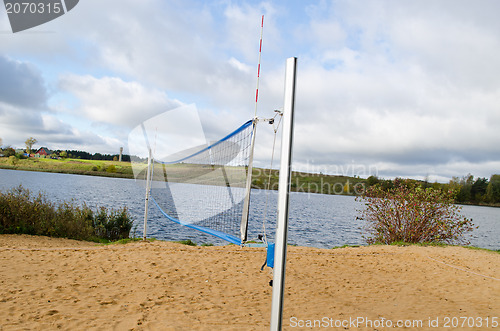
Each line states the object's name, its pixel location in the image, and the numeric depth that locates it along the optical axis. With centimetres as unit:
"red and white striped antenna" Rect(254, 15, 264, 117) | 591
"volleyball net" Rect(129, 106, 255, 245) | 677
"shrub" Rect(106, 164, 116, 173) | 6434
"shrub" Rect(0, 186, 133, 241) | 962
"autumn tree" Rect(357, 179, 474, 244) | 1048
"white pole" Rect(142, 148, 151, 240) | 824
